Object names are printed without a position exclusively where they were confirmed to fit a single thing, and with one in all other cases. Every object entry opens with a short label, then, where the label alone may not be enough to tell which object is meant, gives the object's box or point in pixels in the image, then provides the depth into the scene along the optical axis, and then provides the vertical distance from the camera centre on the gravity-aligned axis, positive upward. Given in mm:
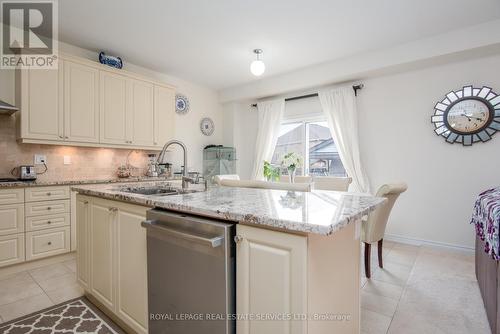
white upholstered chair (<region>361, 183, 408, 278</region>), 2303 -540
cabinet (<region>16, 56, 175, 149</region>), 2783 +780
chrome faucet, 1817 -94
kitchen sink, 1823 -181
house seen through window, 4282 +366
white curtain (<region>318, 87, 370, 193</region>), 3840 +612
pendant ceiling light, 3070 +1229
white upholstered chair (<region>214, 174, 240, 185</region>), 2939 -141
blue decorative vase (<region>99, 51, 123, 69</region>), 3377 +1465
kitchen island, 881 -390
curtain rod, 3859 +1255
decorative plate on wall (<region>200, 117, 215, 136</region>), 5109 +839
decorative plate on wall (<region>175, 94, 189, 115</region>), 4648 +1181
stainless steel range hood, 2553 +608
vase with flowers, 2904 +50
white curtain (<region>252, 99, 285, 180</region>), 4817 +690
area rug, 1646 -1082
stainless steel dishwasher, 1024 -495
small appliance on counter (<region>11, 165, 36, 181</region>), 2818 -78
